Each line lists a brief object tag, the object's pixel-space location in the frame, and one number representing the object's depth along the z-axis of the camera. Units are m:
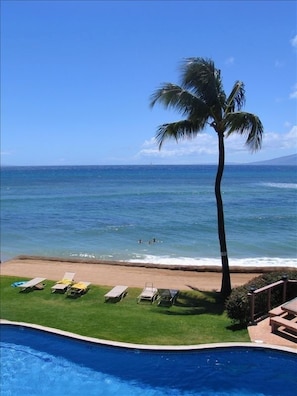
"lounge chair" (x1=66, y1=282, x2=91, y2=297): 15.95
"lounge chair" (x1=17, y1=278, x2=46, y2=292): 16.73
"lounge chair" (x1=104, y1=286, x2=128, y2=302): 15.06
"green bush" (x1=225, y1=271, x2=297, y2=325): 12.23
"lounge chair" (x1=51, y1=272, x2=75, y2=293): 16.38
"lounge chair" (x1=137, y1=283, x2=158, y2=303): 15.05
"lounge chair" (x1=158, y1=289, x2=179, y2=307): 14.71
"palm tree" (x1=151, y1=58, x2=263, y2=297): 14.12
